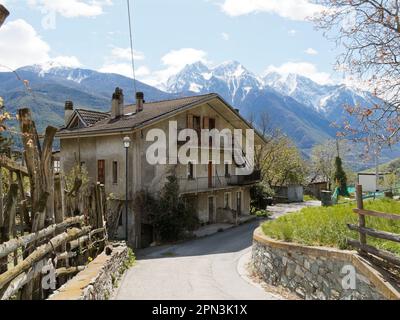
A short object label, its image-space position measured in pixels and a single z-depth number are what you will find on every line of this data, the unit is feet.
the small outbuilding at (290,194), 157.99
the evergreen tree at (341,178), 167.84
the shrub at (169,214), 73.77
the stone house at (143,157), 74.84
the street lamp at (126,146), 60.38
